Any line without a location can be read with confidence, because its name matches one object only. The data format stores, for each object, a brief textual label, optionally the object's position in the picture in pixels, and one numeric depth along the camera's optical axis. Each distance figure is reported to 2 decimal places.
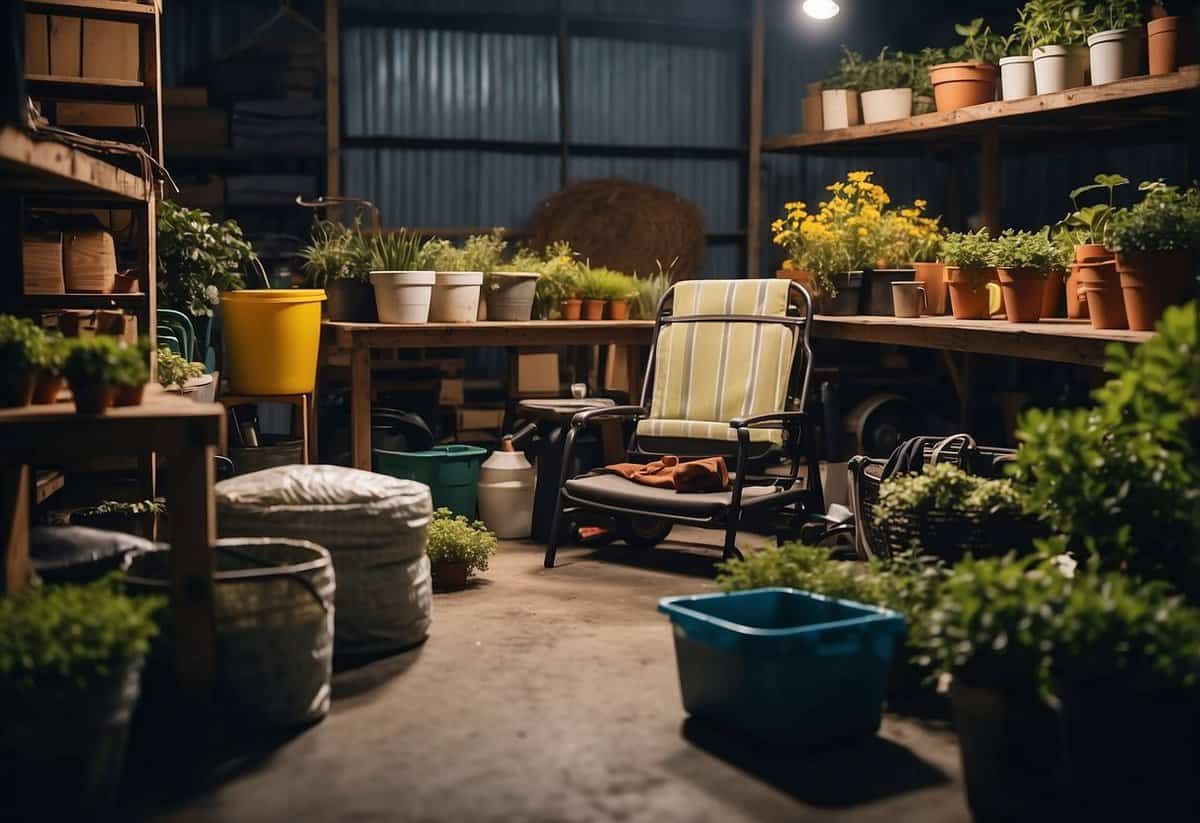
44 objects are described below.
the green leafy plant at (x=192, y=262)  5.73
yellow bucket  5.54
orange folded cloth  4.98
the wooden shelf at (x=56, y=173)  3.09
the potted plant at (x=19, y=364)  3.14
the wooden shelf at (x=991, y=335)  4.44
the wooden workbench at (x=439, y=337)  5.85
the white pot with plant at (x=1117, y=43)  5.41
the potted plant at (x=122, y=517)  4.59
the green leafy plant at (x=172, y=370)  5.01
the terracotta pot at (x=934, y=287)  6.07
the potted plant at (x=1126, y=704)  2.62
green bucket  5.77
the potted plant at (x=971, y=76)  6.71
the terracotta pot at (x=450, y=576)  4.83
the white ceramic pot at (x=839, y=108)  7.83
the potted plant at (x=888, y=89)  7.46
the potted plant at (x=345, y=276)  6.04
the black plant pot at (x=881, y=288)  6.17
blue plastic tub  3.05
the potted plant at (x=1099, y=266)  4.43
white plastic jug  5.85
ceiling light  7.64
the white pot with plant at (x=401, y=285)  5.84
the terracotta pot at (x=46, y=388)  3.23
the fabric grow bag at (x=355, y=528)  3.80
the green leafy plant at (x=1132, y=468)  3.00
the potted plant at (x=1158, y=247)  4.07
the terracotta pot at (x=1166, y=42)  5.12
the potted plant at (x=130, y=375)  3.16
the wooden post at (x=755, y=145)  9.33
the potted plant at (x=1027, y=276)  5.12
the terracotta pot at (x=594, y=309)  6.51
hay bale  9.02
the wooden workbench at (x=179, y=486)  3.11
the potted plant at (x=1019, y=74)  6.10
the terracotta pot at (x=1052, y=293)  5.23
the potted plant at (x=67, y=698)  2.61
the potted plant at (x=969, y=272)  5.42
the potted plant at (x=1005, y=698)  2.71
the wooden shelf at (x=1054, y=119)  5.37
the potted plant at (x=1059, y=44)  5.79
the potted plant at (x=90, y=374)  3.09
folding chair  5.11
